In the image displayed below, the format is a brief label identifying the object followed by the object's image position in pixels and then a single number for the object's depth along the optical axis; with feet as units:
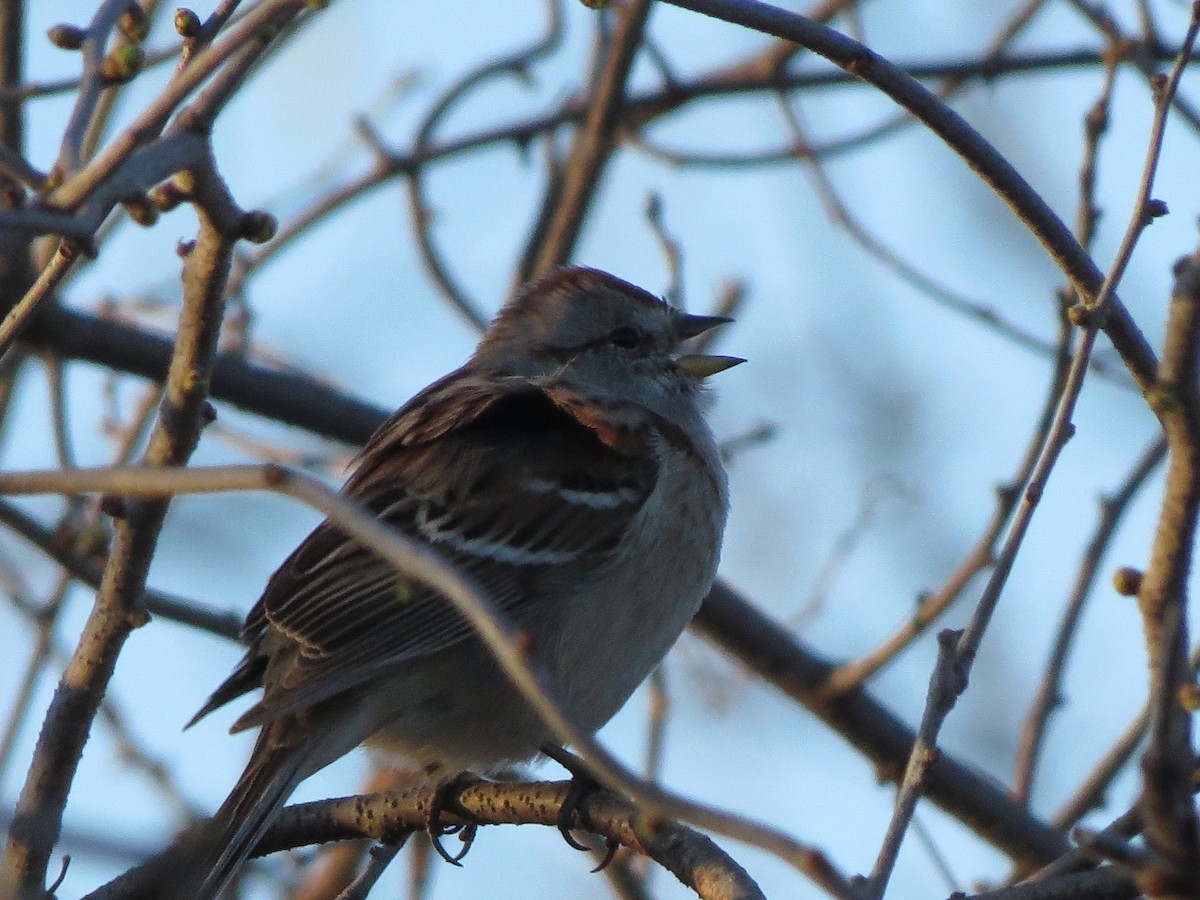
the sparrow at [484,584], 27.58
